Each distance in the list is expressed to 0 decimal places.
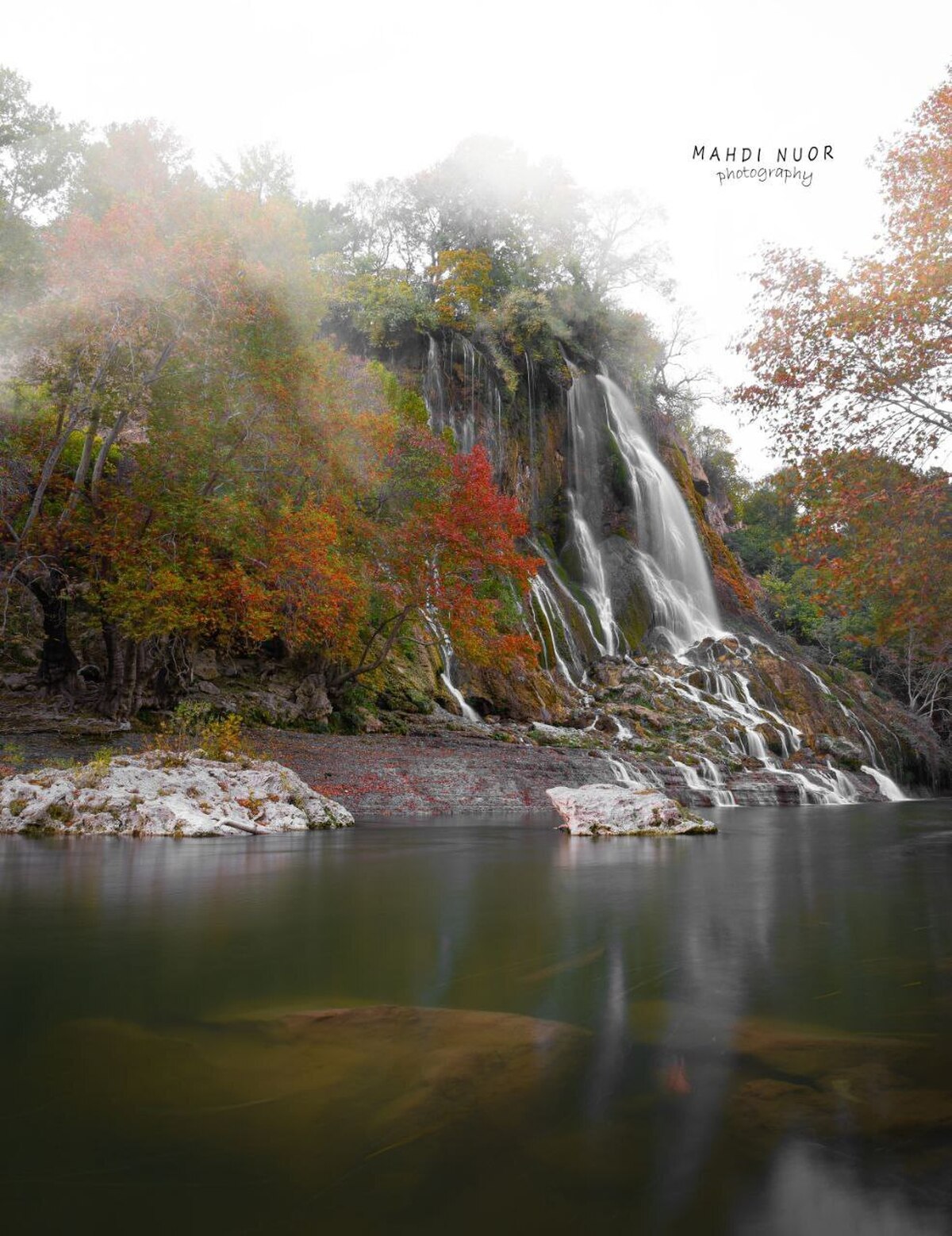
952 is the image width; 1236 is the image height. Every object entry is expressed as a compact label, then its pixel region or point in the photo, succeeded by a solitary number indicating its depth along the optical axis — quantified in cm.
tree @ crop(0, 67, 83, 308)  1961
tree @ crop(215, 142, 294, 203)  3569
